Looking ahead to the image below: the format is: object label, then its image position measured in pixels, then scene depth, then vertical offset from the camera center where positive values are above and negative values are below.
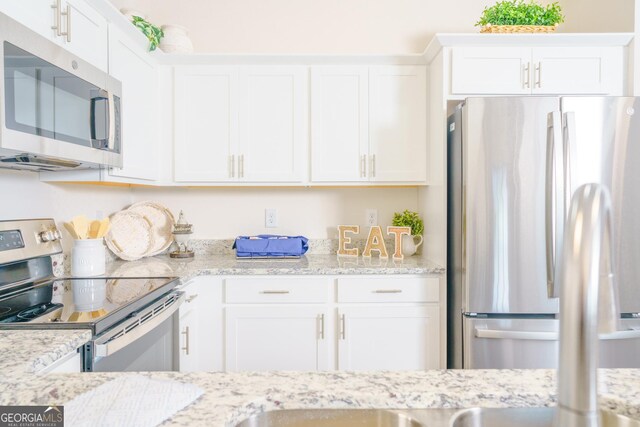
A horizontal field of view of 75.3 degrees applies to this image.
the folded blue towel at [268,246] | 2.54 -0.22
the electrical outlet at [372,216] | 2.85 -0.03
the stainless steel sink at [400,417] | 0.65 -0.33
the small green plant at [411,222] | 2.65 -0.07
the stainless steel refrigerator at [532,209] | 1.93 +0.01
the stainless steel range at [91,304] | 1.24 -0.33
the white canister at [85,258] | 1.96 -0.22
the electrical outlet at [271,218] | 2.86 -0.05
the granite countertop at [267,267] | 2.16 -0.31
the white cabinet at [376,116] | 2.52 +0.58
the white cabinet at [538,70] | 2.22 +0.76
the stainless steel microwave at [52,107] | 1.20 +0.35
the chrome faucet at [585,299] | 0.41 -0.09
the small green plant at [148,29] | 2.31 +1.02
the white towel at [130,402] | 0.55 -0.28
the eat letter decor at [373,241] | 2.56 -0.19
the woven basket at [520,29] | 2.21 +0.98
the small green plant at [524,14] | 2.22 +1.06
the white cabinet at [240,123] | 2.54 +0.54
